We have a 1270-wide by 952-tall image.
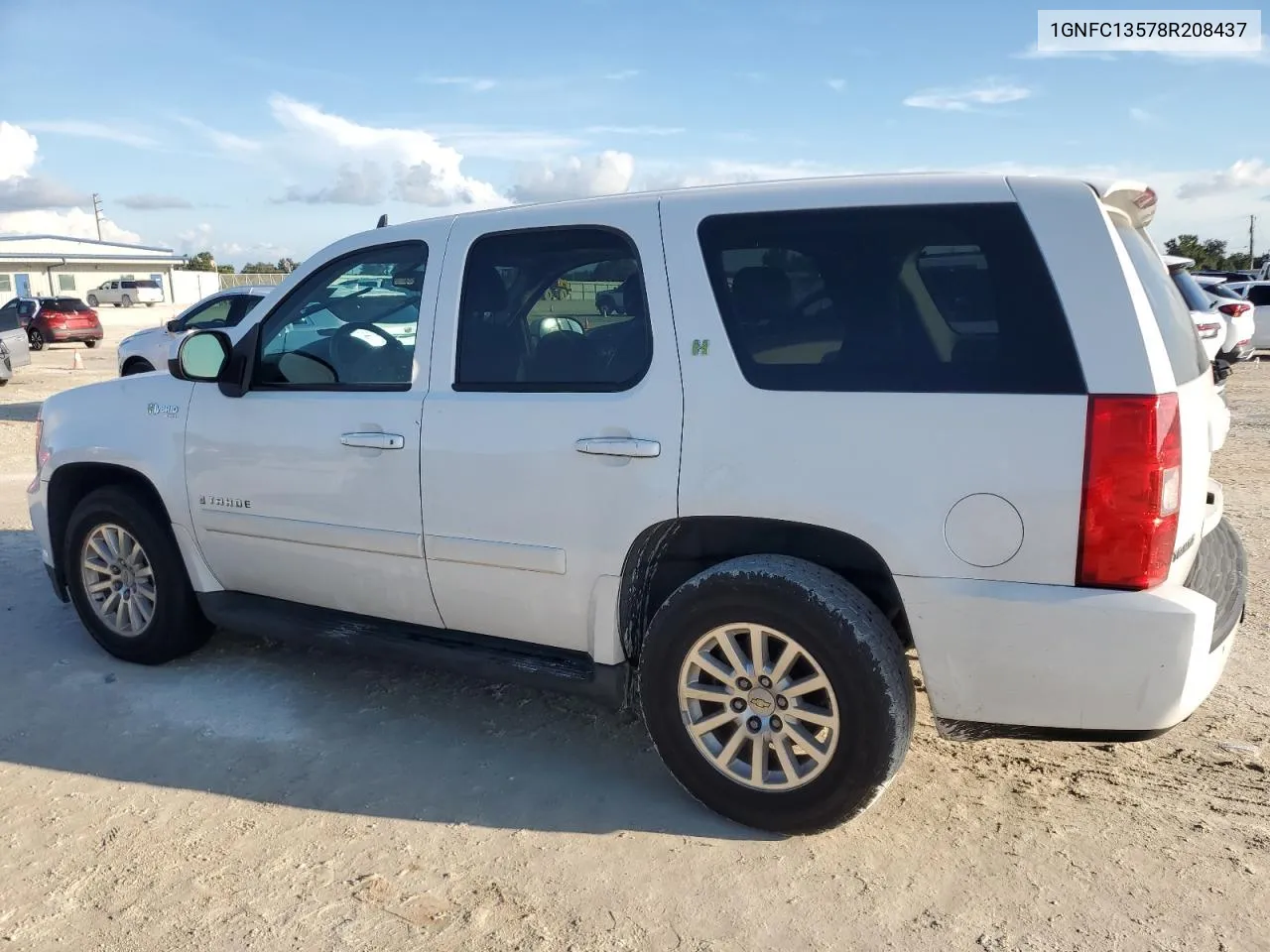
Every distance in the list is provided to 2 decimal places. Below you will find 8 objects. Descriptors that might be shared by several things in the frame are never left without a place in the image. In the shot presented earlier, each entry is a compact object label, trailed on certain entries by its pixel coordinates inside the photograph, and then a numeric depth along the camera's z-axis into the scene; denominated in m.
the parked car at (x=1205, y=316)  10.62
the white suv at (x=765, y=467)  2.74
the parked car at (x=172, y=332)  12.86
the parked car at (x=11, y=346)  17.44
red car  27.27
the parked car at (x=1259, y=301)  20.34
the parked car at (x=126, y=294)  53.28
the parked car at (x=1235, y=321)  16.31
